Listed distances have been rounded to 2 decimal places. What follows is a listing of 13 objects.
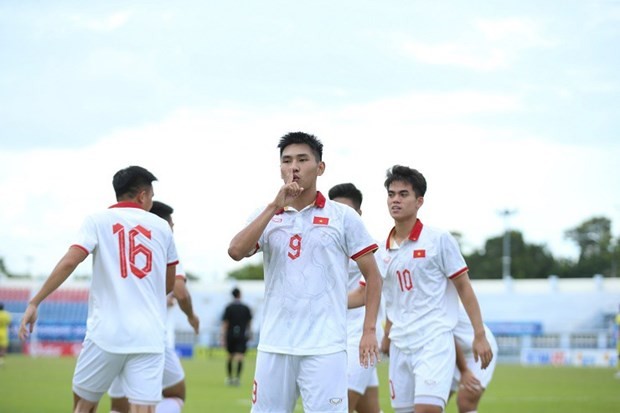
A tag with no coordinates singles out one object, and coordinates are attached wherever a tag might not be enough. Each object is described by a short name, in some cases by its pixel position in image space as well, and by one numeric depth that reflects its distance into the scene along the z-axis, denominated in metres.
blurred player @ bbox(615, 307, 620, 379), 29.73
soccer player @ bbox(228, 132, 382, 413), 6.73
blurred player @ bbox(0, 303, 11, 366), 31.30
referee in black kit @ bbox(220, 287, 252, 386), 23.89
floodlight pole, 76.19
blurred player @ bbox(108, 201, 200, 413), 9.12
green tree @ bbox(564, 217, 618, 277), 94.25
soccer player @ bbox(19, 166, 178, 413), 7.73
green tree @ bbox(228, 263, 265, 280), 106.34
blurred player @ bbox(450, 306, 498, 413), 9.20
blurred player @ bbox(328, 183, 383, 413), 9.71
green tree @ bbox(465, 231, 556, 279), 94.38
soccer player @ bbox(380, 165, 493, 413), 8.61
